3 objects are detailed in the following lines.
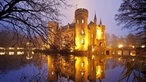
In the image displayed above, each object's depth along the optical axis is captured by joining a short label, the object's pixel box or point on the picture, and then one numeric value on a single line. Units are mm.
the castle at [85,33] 32918
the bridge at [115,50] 30618
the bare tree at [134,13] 8577
